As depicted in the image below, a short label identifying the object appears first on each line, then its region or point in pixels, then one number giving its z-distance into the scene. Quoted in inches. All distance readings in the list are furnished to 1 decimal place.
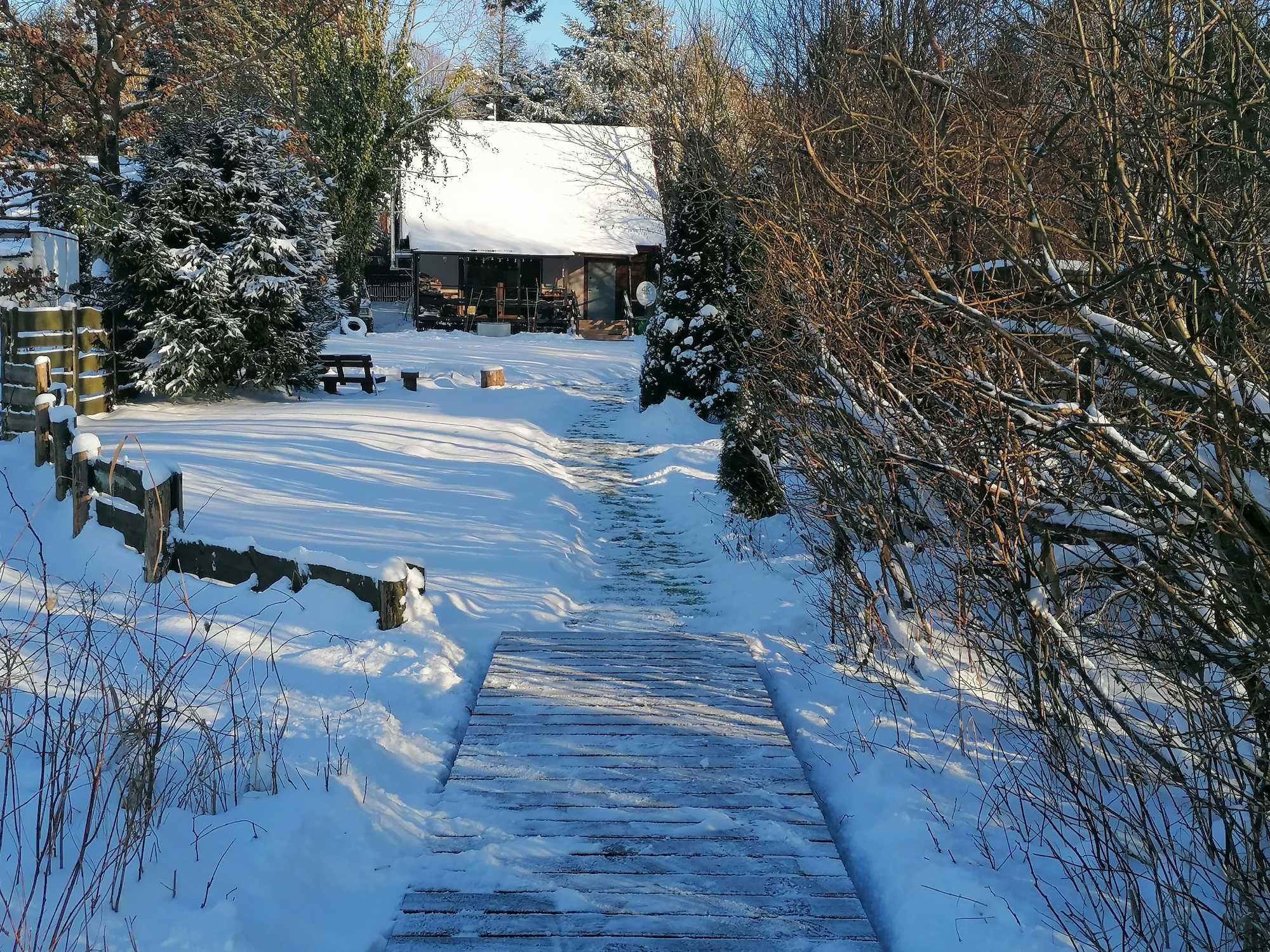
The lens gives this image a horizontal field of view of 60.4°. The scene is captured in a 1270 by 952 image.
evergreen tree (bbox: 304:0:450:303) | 1192.2
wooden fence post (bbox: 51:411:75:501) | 335.9
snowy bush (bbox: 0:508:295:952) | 135.9
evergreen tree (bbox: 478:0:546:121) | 2069.4
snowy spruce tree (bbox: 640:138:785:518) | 581.0
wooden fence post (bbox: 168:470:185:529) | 270.1
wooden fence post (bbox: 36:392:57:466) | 381.1
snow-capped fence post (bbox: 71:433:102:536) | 313.3
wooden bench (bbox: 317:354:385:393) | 713.6
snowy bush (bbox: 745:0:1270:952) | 123.1
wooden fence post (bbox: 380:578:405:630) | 248.5
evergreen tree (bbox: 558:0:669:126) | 1589.6
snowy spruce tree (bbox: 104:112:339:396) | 590.9
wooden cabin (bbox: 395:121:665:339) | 1386.6
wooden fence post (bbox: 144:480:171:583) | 262.1
